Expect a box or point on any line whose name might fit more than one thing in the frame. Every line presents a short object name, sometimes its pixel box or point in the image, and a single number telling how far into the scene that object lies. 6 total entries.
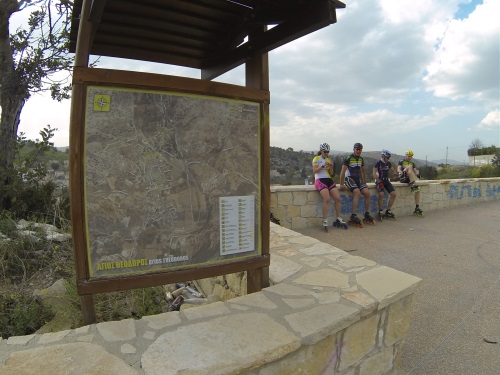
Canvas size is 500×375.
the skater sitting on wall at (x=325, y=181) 6.44
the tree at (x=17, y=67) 5.56
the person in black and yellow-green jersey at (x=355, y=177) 6.80
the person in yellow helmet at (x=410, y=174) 8.56
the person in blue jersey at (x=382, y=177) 7.61
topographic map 2.01
